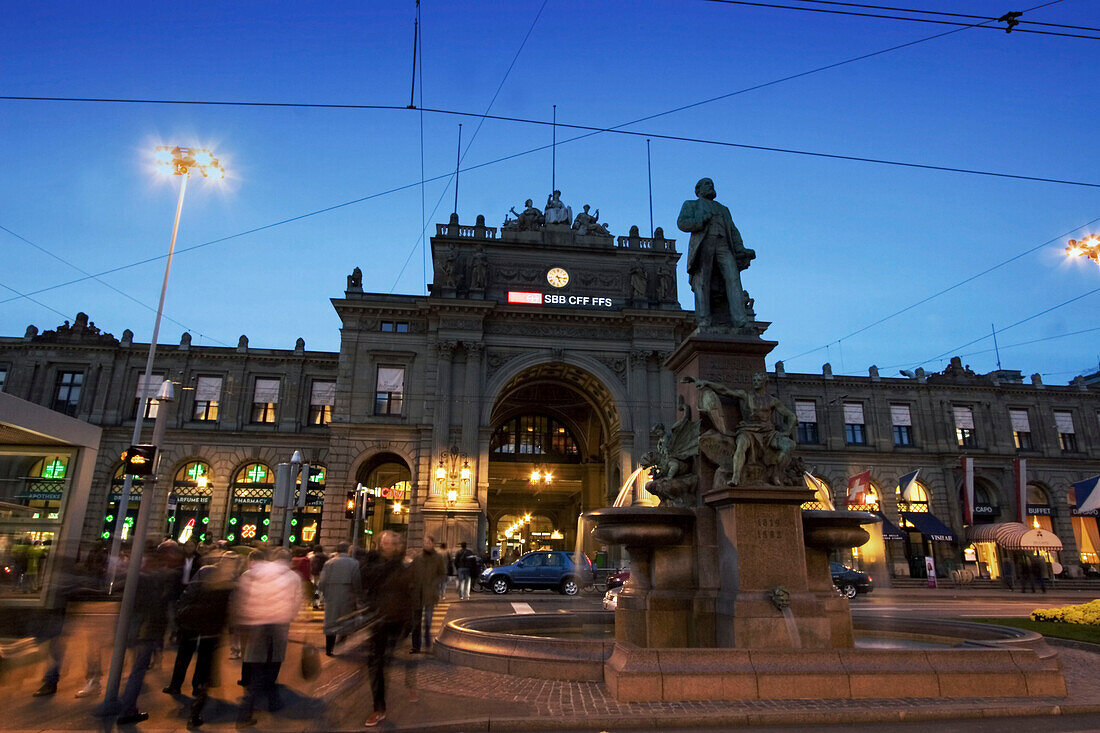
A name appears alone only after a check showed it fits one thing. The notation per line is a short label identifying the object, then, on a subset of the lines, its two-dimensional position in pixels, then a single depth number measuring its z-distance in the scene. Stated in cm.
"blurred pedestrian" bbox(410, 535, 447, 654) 1101
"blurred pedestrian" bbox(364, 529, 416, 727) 704
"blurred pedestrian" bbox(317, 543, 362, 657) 958
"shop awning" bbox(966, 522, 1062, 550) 3994
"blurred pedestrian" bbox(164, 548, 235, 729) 749
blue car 2662
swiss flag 3512
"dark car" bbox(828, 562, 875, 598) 2673
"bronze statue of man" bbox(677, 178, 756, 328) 1153
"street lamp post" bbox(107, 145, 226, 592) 1845
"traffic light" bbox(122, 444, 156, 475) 870
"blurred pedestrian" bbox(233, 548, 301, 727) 688
